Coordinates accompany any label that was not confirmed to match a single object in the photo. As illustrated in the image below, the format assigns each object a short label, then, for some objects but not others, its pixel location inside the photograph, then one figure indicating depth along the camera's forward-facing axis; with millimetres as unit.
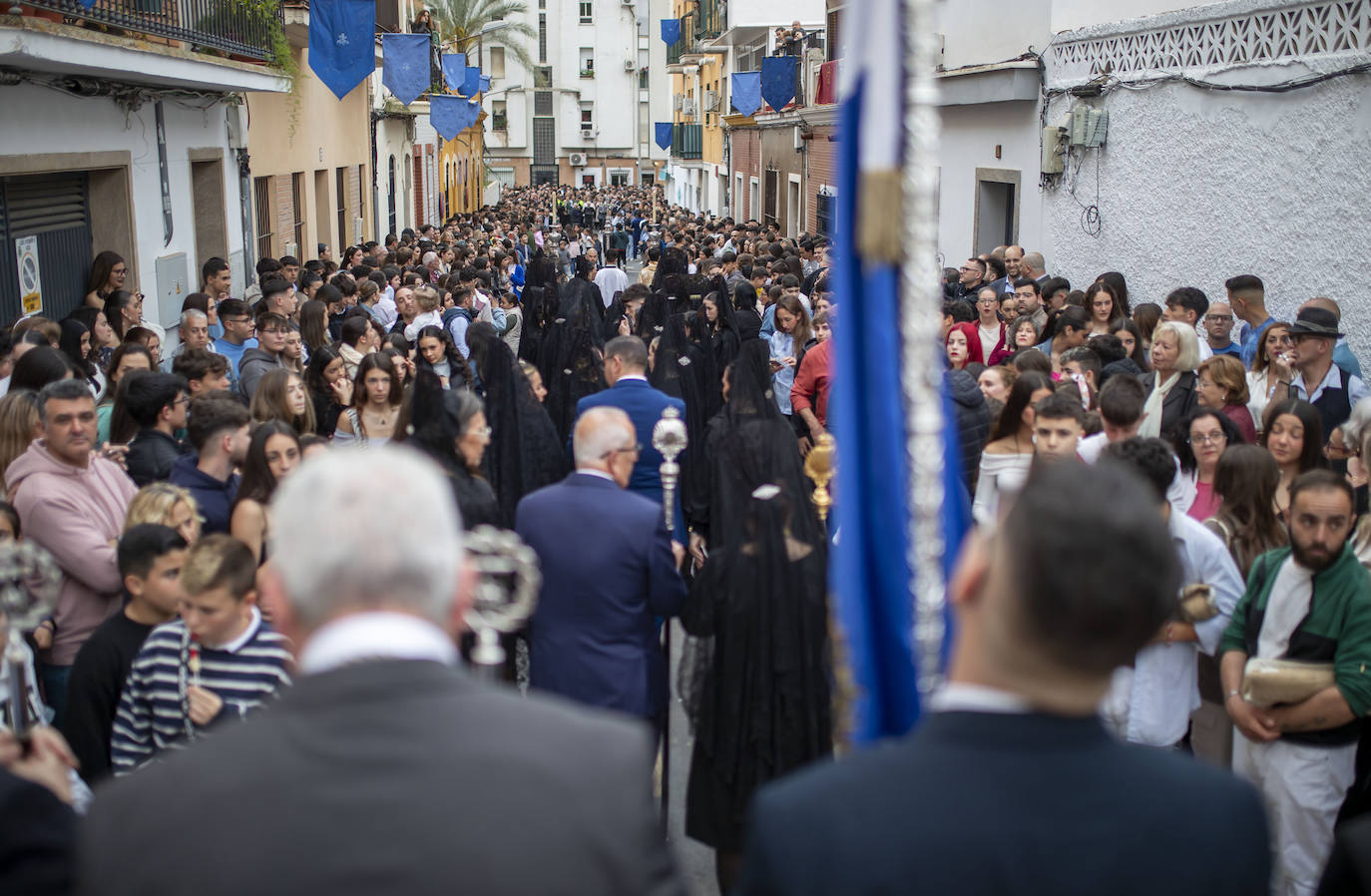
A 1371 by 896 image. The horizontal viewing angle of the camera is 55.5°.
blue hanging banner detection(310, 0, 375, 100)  14422
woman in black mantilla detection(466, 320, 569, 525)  6535
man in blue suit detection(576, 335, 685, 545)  6547
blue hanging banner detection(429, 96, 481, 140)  23891
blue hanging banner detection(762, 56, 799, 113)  28000
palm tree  41688
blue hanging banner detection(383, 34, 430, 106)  18547
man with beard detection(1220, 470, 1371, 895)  3893
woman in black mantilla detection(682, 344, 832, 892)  4215
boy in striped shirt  3574
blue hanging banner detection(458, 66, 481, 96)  28594
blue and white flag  1911
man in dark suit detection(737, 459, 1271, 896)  1609
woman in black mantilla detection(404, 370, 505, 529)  4922
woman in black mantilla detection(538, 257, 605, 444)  9352
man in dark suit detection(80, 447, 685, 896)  1563
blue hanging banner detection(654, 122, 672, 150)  50188
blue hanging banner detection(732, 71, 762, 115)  30328
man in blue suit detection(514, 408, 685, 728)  4383
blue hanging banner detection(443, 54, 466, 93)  27719
